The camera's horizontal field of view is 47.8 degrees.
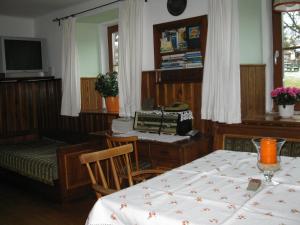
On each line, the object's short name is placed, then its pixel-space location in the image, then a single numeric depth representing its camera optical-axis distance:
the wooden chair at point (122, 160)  2.88
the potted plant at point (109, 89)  4.37
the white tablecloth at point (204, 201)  1.26
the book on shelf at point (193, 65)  3.42
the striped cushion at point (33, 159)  3.56
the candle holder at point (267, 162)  1.56
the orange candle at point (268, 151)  1.54
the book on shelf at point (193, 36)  3.47
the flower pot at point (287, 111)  3.03
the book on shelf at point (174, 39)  3.59
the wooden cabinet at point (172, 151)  2.95
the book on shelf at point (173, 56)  3.58
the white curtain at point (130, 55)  3.80
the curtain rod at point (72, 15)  4.30
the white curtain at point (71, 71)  4.65
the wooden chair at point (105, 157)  1.84
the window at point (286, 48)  3.26
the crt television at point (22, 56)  4.84
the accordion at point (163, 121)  3.25
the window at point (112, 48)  4.98
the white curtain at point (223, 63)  3.05
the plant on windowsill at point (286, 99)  3.01
